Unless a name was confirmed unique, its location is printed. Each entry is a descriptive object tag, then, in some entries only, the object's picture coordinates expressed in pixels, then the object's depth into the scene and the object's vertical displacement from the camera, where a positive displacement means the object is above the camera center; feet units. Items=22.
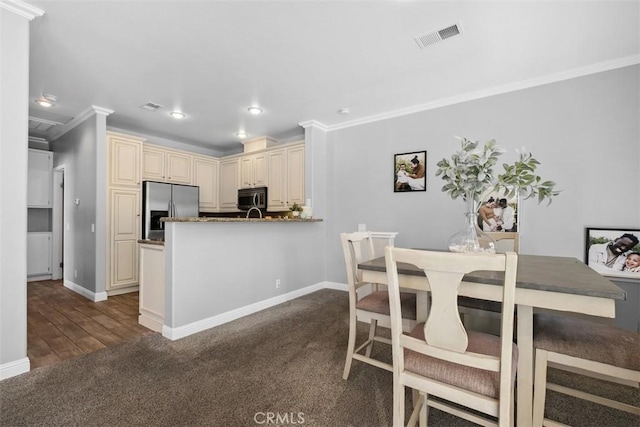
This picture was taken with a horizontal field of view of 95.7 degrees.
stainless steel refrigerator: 14.42 +0.27
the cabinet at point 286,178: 14.69 +1.68
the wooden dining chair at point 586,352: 4.06 -2.03
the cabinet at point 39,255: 16.37 -2.75
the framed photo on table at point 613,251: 8.29 -1.10
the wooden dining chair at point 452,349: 3.52 -1.90
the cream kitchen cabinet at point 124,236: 13.60 -1.36
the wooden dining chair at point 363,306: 6.15 -2.11
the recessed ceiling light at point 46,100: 11.32 +4.33
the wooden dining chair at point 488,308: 6.62 -2.19
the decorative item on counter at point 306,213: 13.33 -0.13
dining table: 3.82 -1.15
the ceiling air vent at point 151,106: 12.12 +4.38
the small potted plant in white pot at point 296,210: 13.38 +0.00
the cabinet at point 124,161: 13.47 +2.27
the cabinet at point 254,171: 16.30 +2.26
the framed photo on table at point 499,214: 9.96 -0.06
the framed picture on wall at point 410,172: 12.06 +1.70
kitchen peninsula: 8.72 -2.18
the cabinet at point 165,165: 15.20 +2.43
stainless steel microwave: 16.08 +0.67
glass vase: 5.97 -0.56
